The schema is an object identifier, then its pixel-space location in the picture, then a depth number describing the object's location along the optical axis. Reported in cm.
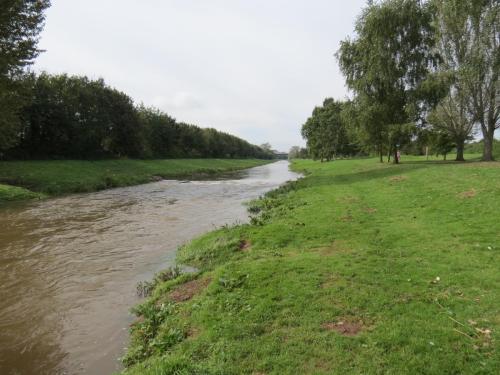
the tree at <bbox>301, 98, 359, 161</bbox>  7762
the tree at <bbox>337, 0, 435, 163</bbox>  3600
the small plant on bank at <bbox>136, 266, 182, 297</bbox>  994
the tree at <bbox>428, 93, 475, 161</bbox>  3500
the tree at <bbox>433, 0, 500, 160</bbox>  3155
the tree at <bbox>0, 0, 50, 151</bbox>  2730
